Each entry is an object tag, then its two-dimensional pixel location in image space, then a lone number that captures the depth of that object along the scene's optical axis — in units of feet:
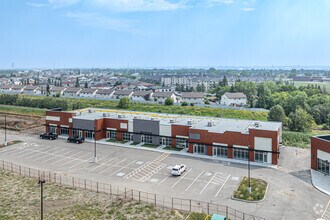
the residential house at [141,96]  382.63
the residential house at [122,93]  396.78
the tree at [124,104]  308.40
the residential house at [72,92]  429.79
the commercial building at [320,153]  113.80
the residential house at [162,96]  357.61
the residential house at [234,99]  350.27
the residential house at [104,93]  402.72
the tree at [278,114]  228.84
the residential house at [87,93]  417.67
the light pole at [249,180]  96.41
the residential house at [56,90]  432.66
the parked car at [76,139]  161.91
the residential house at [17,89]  459.32
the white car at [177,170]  111.55
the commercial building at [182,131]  131.44
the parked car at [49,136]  170.91
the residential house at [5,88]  474.08
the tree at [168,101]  325.01
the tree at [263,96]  317.79
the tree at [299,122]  205.98
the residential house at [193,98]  361.06
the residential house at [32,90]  450.09
